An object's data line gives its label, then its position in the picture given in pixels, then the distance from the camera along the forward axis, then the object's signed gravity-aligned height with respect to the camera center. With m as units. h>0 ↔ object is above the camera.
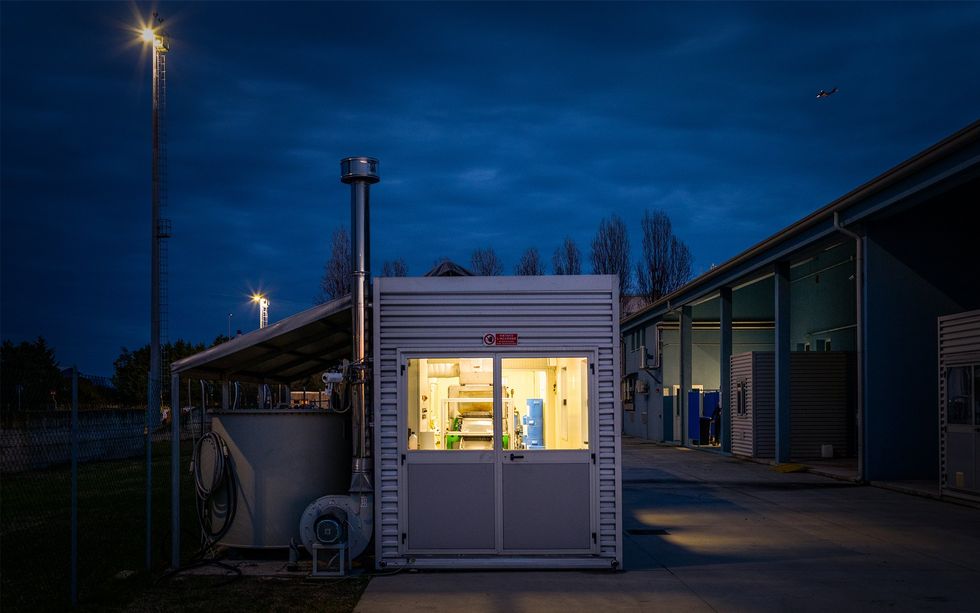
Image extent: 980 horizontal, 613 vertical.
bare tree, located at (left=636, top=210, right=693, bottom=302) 62.97 +5.87
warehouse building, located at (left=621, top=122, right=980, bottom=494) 19.52 +0.71
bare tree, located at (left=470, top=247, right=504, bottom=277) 57.79 +5.49
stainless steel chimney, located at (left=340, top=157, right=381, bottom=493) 10.28 +0.79
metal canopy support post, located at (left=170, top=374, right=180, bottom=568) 10.45 -1.26
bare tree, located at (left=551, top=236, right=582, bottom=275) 60.06 +5.92
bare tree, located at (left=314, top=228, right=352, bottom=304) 56.81 +5.08
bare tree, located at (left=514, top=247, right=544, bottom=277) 59.53 +5.63
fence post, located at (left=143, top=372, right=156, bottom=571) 10.22 -1.05
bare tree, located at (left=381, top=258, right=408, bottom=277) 58.68 +5.34
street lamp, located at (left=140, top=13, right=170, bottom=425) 22.12 +3.98
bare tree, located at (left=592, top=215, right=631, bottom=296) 61.08 +6.61
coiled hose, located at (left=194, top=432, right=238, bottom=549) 10.97 -1.52
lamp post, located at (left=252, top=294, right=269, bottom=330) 39.31 +2.06
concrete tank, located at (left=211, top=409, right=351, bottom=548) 10.95 -1.26
